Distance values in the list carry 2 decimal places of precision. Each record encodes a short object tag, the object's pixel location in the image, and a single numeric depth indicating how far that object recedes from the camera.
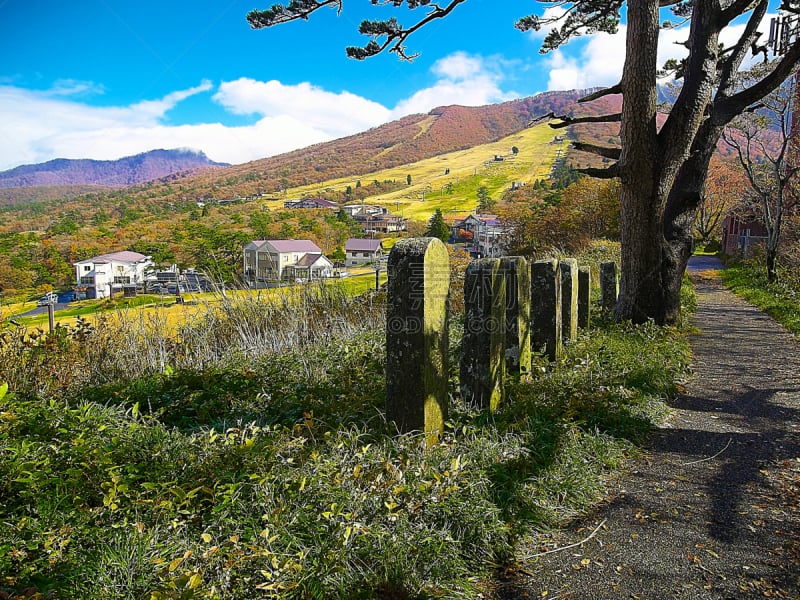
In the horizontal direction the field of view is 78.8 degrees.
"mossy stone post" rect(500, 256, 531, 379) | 5.28
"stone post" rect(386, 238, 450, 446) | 3.68
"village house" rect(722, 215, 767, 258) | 25.48
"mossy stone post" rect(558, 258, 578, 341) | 7.16
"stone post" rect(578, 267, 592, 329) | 8.11
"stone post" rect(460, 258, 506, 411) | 4.47
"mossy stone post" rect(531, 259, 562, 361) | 6.21
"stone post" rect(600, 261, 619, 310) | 9.97
